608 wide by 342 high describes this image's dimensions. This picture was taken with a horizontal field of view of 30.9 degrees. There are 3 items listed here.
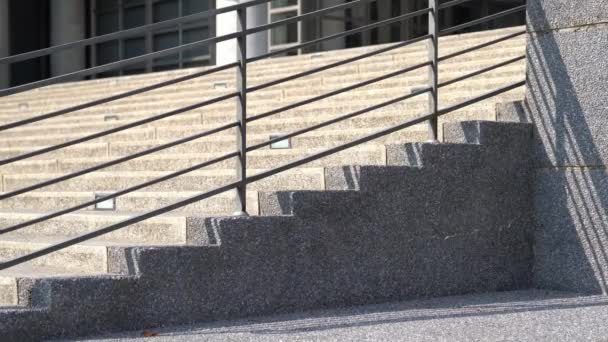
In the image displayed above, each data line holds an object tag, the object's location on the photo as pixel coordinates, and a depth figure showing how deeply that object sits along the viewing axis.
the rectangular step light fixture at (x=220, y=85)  13.13
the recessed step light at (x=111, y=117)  12.40
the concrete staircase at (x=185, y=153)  6.56
